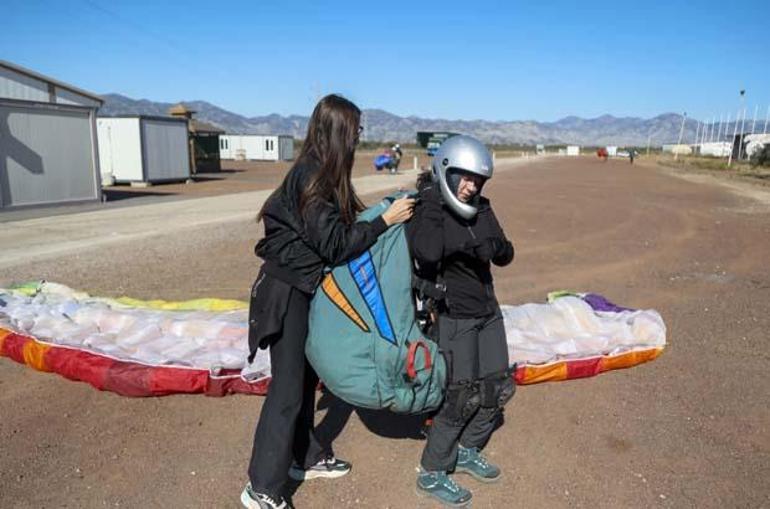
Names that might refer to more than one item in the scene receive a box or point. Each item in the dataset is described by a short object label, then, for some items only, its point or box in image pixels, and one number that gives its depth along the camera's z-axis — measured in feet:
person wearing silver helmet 9.52
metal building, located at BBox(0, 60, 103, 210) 52.26
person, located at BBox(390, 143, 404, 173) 109.05
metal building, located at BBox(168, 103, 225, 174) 127.03
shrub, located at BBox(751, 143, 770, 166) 173.47
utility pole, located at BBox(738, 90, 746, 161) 238.48
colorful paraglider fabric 14.47
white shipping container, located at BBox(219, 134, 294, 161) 183.93
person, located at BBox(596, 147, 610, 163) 268.37
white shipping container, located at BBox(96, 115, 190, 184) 84.07
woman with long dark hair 8.46
